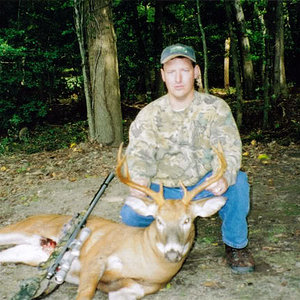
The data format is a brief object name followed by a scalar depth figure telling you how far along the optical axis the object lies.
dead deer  3.10
